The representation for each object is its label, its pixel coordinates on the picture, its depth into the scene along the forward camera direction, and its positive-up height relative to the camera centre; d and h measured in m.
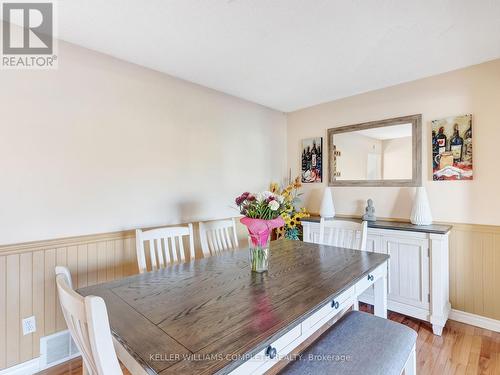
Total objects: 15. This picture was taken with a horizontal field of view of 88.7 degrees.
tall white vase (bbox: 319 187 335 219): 3.06 -0.22
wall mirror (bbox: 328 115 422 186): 2.61 +0.39
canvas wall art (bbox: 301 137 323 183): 3.36 +0.38
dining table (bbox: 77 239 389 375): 0.79 -0.49
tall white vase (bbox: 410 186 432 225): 2.39 -0.21
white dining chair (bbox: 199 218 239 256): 2.03 -0.40
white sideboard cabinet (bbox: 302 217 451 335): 2.15 -0.71
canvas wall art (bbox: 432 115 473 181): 2.31 +0.37
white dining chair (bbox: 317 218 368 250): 1.99 -0.38
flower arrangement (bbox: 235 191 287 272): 1.40 -0.18
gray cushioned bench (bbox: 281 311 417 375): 1.10 -0.76
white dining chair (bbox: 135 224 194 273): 1.66 -0.37
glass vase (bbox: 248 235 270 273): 1.44 -0.37
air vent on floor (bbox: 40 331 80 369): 1.78 -1.15
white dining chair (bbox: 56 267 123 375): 0.66 -0.38
